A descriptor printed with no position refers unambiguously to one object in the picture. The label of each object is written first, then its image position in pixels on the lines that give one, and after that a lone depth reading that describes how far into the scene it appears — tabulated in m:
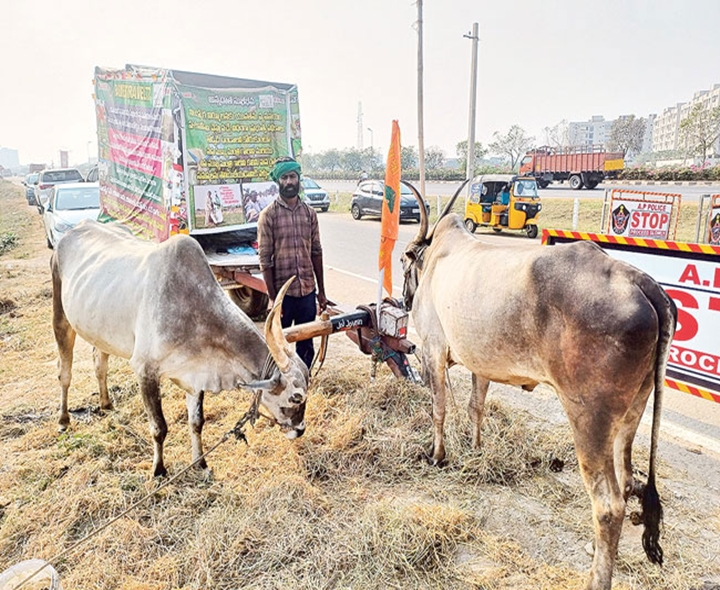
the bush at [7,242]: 16.03
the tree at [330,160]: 96.06
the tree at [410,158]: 68.45
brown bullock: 2.57
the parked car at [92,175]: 20.08
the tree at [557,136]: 72.50
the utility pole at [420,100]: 17.23
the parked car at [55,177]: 23.81
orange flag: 4.95
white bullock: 3.52
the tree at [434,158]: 72.62
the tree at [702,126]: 42.16
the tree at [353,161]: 83.69
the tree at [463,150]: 60.84
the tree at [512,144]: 61.78
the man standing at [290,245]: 4.77
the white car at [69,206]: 12.48
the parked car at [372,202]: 20.03
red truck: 30.52
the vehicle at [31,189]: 31.76
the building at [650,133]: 144.27
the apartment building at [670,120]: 109.81
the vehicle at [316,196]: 24.20
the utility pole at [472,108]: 18.42
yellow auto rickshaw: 16.06
